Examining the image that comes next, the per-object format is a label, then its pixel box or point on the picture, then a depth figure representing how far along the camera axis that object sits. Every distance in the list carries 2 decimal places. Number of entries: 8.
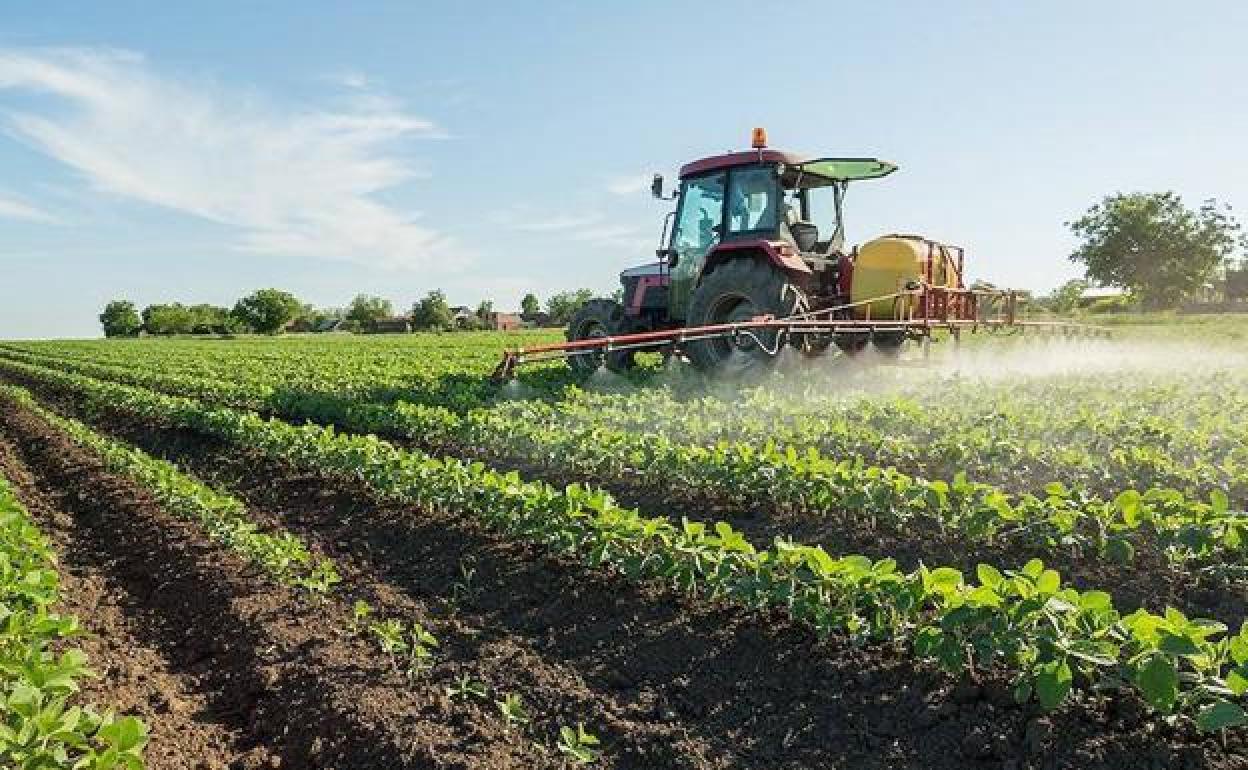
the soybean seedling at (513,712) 3.31
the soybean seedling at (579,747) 3.00
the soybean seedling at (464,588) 4.64
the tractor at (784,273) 9.31
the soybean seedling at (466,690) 3.53
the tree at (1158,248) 49.62
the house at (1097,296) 49.17
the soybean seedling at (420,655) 3.76
